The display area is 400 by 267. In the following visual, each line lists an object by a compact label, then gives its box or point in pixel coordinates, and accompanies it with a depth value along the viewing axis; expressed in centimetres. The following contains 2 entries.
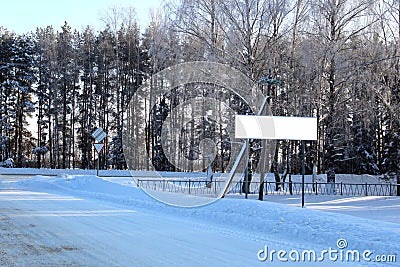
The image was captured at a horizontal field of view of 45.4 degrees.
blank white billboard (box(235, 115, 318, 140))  1473
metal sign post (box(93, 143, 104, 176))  2220
